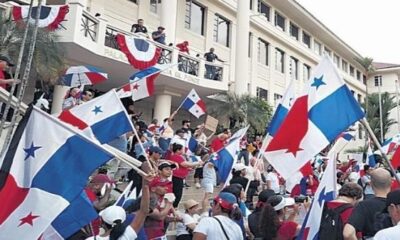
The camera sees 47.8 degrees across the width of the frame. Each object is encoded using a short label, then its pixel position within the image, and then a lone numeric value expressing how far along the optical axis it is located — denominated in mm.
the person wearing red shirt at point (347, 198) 3701
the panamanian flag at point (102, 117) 4195
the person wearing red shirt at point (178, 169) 7500
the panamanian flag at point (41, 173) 2852
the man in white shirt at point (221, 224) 3547
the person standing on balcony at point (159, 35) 15375
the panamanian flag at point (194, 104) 11312
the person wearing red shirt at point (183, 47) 17000
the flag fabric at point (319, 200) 3736
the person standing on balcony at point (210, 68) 18531
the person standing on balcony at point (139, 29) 14438
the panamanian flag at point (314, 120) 4203
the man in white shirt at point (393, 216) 2488
